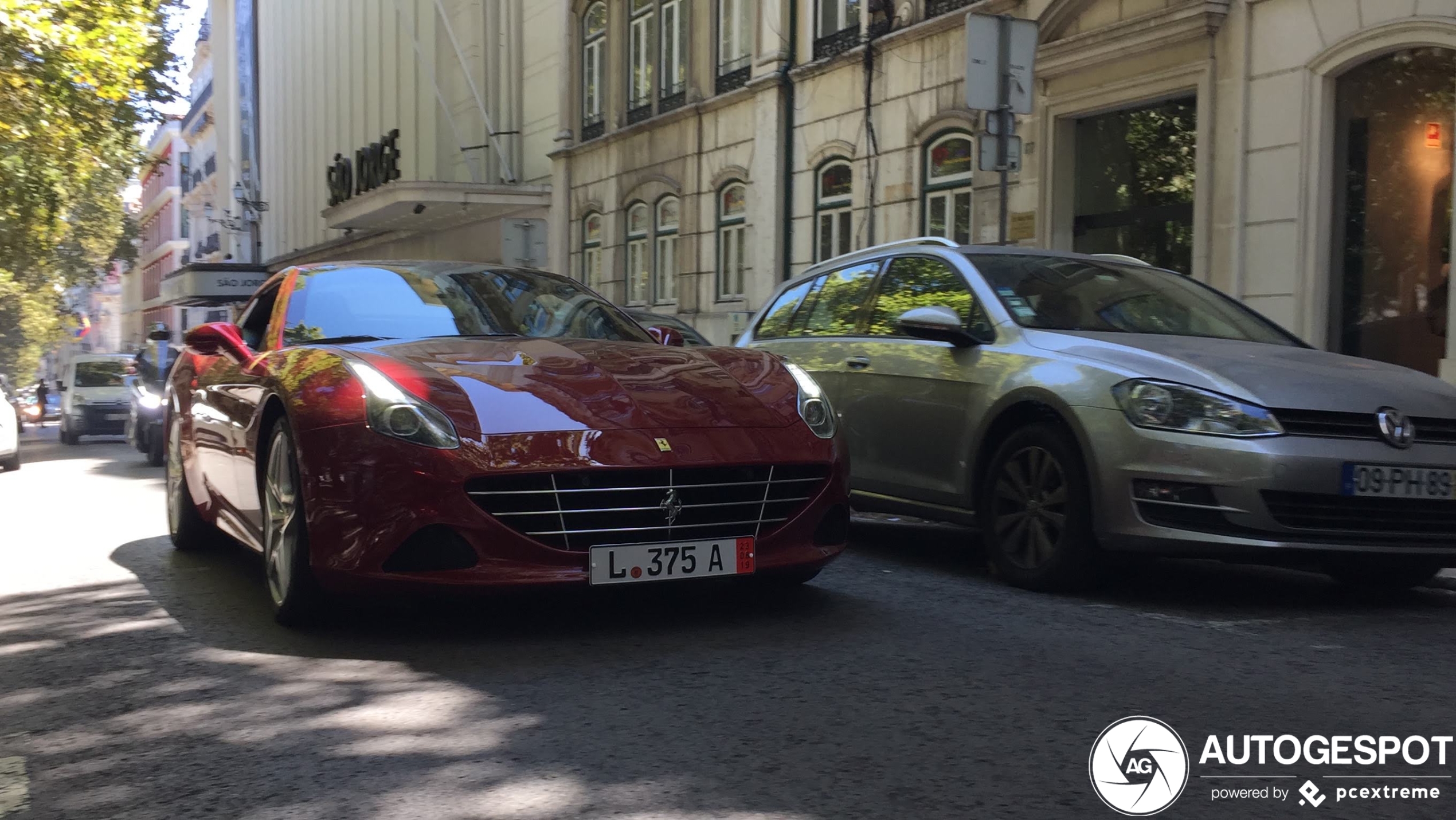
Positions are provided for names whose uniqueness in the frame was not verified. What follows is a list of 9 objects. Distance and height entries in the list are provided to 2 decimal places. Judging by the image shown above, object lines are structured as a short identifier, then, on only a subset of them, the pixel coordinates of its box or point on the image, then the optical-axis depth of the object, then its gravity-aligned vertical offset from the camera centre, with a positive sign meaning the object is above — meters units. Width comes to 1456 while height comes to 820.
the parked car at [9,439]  18.77 -1.19
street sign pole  10.26 +1.80
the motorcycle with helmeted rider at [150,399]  18.88 -0.70
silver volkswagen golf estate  5.74 -0.28
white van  30.78 -1.11
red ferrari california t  4.97 -0.37
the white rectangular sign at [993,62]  10.36 +1.98
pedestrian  45.06 -1.54
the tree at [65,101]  20.36 +3.73
